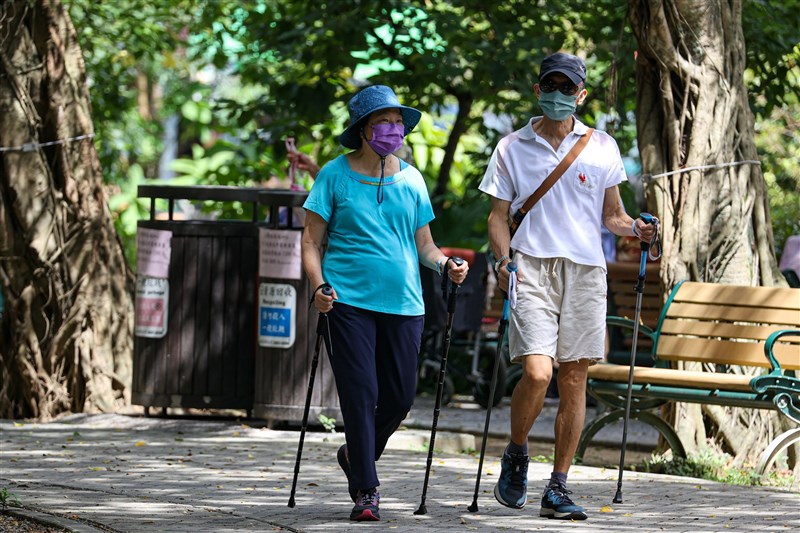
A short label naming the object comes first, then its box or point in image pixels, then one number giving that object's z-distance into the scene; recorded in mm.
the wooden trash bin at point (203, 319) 22078
